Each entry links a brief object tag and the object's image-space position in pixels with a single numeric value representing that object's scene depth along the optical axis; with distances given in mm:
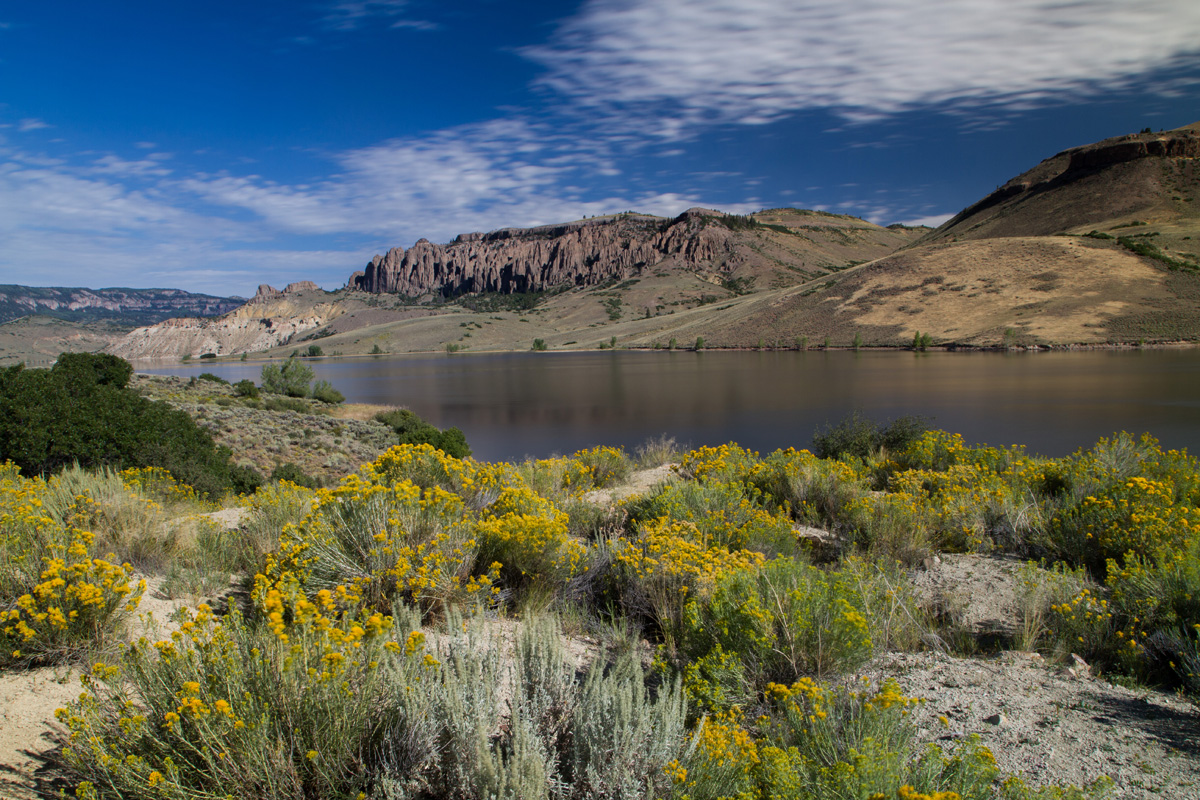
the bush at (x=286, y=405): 31312
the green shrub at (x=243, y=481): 12718
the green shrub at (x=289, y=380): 38628
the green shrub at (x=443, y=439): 18438
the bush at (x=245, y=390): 34697
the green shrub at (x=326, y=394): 37469
